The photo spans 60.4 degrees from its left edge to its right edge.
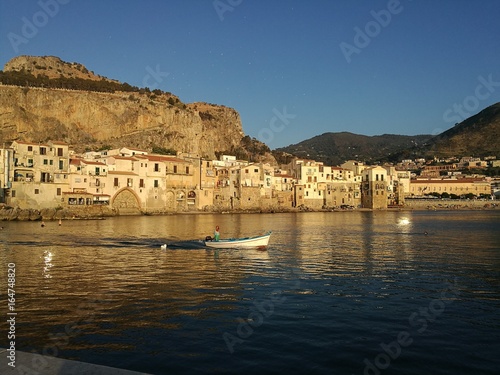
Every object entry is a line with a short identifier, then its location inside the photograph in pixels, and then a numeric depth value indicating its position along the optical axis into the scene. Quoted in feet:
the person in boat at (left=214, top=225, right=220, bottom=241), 86.01
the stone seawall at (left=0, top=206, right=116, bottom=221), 173.99
